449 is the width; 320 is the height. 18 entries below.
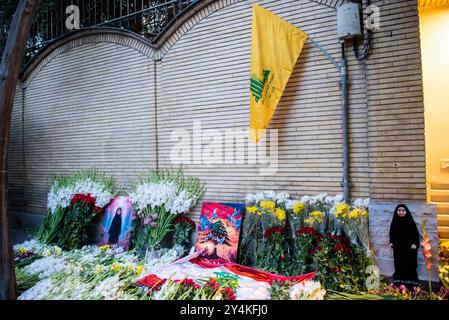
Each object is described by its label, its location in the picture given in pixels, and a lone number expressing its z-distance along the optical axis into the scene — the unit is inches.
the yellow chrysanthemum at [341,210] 184.5
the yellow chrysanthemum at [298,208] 199.2
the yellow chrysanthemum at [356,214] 180.4
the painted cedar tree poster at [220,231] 215.0
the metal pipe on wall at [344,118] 197.4
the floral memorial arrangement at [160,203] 243.0
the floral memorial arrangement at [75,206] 267.7
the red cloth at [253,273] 176.9
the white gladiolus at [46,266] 206.5
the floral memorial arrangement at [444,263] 161.3
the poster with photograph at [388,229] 167.2
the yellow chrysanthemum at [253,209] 209.2
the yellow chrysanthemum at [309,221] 192.5
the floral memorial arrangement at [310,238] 175.0
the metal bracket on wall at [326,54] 203.6
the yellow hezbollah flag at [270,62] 204.5
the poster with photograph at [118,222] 259.6
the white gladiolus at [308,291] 156.0
